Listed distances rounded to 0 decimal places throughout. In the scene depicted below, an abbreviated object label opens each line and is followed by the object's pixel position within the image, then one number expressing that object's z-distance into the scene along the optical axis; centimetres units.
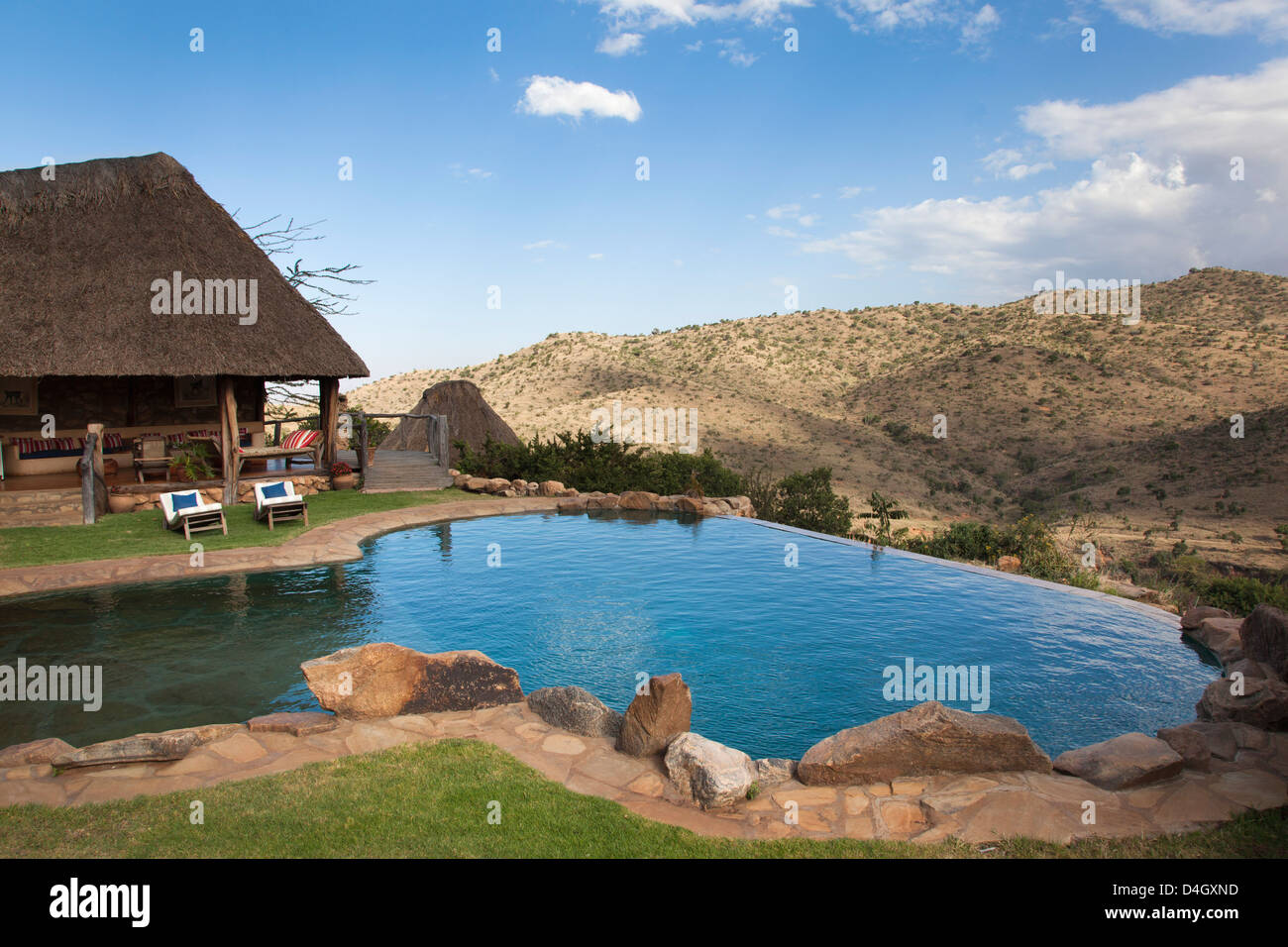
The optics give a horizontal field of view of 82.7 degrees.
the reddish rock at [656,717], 491
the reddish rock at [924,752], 453
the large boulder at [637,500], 1598
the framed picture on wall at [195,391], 1655
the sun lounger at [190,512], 1157
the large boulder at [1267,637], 620
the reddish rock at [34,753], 469
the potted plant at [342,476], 1634
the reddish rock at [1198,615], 833
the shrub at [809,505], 1562
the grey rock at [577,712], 526
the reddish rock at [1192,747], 473
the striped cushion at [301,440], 1664
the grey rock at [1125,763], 447
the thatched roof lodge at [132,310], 1291
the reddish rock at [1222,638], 747
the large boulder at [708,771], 423
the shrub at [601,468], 1738
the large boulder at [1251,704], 537
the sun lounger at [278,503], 1236
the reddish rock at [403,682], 541
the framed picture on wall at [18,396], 1452
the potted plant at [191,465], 1423
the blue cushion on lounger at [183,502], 1173
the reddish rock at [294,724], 518
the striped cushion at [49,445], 1470
